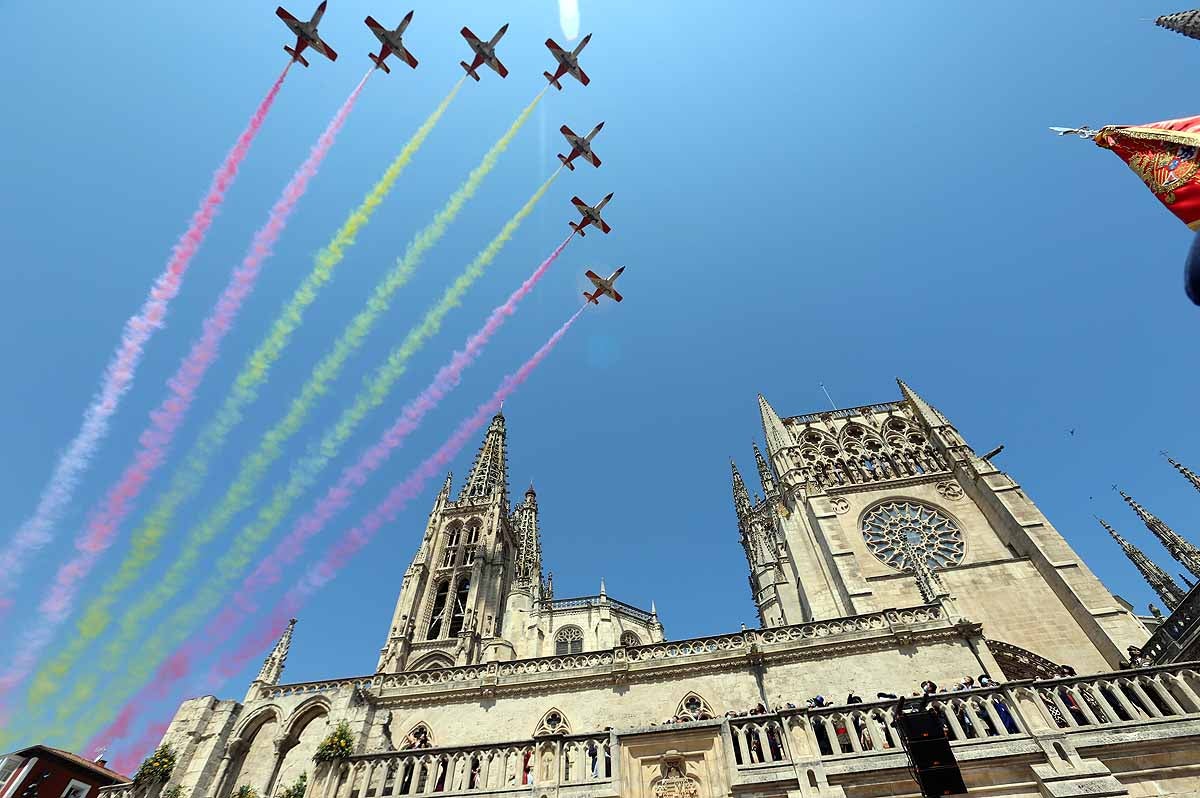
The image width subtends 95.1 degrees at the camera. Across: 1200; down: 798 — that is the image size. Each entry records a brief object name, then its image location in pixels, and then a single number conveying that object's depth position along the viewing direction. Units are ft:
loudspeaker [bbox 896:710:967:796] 25.68
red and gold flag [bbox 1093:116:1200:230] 33.37
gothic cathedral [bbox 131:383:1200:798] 31.04
